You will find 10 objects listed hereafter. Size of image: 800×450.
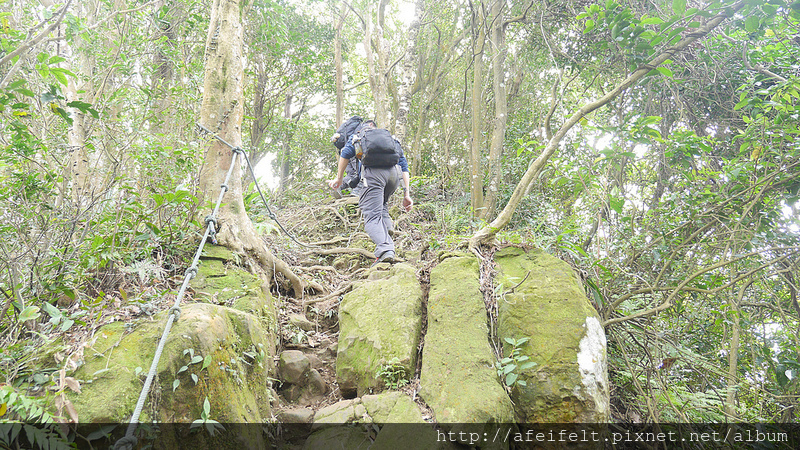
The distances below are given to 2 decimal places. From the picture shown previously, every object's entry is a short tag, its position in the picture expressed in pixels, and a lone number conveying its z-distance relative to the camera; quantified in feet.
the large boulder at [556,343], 8.73
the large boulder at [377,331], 9.83
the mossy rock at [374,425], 7.87
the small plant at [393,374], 9.42
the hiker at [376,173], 15.79
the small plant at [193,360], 6.99
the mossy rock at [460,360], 8.27
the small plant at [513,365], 9.06
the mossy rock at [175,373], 6.24
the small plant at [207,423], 6.74
